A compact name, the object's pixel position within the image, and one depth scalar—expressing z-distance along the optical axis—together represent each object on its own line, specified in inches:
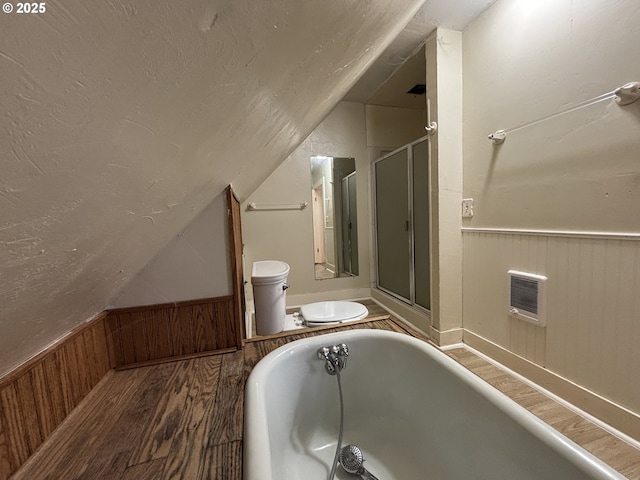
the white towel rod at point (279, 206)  104.4
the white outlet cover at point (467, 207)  64.7
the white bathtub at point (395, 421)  26.3
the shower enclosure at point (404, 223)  81.4
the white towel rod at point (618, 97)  36.5
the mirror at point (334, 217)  111.4
